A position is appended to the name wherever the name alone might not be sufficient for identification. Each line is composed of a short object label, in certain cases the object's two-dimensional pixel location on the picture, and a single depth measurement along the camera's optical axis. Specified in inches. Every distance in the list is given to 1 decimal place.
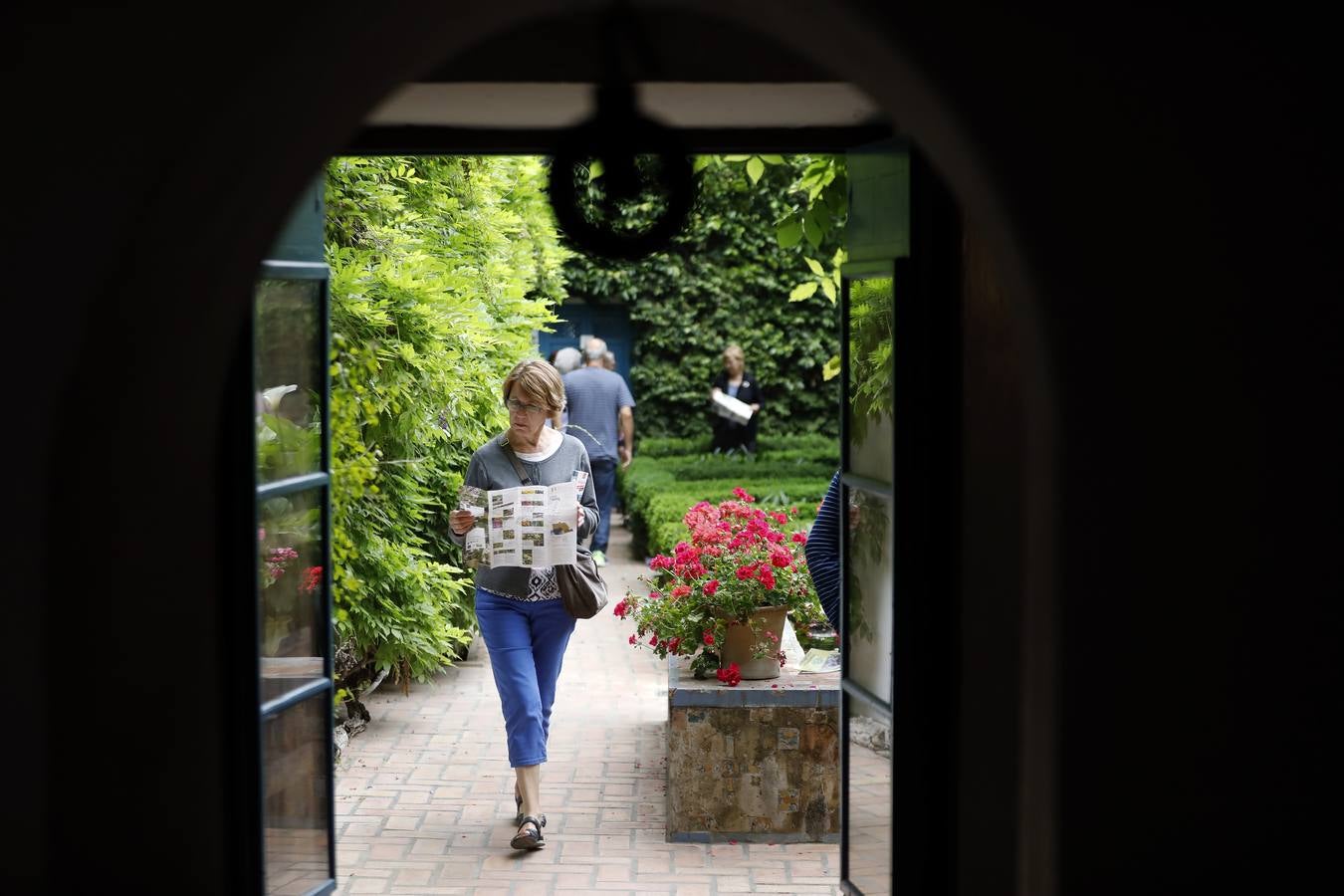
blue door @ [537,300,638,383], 828.0
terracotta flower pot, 248.2
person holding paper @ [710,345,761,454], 625.9
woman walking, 237.6
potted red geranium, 248.5
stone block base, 241.4
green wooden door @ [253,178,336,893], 166.6
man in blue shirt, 500.7
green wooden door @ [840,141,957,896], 164.7
